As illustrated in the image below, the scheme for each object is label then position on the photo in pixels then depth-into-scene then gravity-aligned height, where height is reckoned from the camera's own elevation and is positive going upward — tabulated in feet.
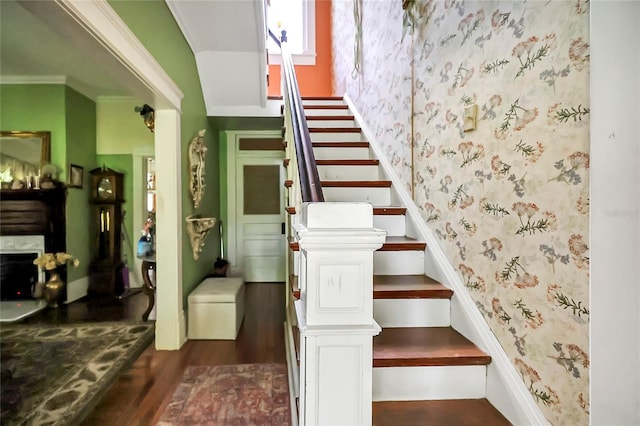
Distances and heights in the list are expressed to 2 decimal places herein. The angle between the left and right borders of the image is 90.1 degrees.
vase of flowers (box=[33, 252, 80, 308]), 10.27 -2.39
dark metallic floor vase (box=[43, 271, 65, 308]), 10.87 -2.77
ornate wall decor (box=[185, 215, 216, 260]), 9.22 -0.66
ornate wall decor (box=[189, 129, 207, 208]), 9.37 +1.22
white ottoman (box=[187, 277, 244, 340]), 8.69 -2.95
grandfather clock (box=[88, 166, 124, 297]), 12.63 -1.07
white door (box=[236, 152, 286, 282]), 14.98 -0.45
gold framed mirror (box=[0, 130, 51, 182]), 11.44 +1.93
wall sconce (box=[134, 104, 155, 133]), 8.30 +2.44
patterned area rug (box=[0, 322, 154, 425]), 5.65 -3.53
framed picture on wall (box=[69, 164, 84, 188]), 12.07 +1.23
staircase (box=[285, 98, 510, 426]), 4.20 -2.00
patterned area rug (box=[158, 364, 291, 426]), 5.47 -3.62
